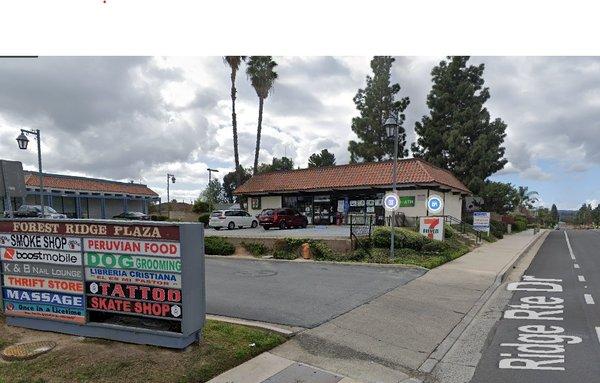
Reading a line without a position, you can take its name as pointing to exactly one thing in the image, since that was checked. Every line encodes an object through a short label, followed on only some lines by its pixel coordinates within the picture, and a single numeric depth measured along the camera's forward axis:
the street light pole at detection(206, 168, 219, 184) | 50.96
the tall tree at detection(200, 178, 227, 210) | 55.30
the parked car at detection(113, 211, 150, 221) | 37.40
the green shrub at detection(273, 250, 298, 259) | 14.81
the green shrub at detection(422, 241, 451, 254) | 15.29
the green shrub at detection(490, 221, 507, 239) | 29.25
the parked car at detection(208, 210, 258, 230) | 26.36
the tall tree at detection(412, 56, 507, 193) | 36.88
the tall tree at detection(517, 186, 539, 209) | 76.56
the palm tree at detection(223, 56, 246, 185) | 33.47
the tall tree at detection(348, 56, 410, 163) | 42.94
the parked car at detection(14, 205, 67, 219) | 27.09
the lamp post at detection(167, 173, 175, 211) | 53.36
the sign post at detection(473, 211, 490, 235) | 23.59
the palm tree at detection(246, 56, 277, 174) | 36.25
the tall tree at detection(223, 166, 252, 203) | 72.62
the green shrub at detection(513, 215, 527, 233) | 42.83
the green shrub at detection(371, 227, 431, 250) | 14.91
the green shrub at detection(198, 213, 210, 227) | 32.56
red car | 23.62
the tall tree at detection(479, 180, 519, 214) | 36.50
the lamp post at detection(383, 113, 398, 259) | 13.12
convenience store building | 23.45
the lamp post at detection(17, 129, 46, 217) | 18.88
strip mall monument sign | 5.00
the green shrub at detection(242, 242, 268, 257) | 15.79
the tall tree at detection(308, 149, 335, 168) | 64.38
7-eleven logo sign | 16.28
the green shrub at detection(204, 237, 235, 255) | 16.05
